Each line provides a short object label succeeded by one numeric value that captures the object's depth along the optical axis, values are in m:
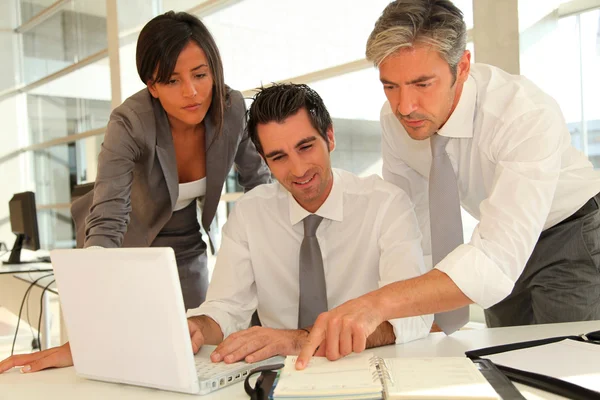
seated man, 1.59
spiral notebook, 0.82
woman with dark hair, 1.77
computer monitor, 3.85
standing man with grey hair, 1.15
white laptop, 0.89
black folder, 0.83
